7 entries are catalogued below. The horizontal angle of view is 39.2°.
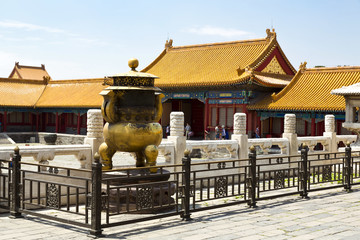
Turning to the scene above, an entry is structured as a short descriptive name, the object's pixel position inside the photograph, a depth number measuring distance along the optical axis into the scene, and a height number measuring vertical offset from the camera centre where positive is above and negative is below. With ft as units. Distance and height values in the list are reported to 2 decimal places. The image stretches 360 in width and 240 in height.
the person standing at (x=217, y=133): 89.10 -1.56
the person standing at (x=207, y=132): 91.66 -1.43
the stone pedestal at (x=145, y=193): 24.88 -3.72
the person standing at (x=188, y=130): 96.32 -1.17
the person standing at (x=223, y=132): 86.87 -1.34
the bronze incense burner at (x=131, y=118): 28.66 +0.30
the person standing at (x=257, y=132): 83.41 -1.23
